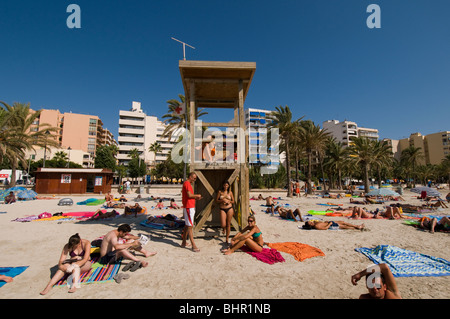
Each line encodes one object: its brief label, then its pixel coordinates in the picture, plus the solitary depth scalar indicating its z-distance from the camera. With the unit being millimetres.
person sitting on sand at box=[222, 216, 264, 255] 5496
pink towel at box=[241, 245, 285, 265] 4891
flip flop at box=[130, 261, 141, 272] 4340
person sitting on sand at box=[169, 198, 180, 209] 14641
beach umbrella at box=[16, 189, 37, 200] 18214
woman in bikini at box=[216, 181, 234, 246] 6305
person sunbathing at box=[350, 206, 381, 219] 10750
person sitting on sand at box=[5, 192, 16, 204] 16212
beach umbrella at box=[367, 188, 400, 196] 15711
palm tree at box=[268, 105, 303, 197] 26375
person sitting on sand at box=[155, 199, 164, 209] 14262
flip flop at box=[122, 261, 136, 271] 4358
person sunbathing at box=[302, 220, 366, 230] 8273
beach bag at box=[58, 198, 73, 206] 15631
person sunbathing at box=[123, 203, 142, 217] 11258
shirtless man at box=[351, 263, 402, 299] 2885
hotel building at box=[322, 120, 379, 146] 91688
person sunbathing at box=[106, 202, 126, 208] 14391
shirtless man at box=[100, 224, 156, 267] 4676
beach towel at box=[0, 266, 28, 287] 4074
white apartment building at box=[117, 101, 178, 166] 75875
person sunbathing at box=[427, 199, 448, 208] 13791
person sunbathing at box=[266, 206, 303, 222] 10421
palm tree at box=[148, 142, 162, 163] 67100
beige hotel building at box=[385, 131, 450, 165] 86312
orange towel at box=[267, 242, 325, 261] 5195
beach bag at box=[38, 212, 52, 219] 10200
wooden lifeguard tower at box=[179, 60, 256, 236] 6637
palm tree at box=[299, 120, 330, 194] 28844
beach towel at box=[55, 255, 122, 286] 3841
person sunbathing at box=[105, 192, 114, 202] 16575
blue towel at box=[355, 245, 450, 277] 4208
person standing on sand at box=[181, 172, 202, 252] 5770
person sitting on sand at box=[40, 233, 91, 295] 3615
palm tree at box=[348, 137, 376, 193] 30252
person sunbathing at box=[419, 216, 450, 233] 7727
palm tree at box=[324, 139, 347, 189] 38312
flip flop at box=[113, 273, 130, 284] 3845
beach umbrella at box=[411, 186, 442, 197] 14298
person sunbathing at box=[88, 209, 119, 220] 10131
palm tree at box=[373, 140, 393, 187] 31609
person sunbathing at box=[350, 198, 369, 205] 17509
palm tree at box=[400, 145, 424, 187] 47406
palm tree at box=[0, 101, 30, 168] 20244
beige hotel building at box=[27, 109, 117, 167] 69688
